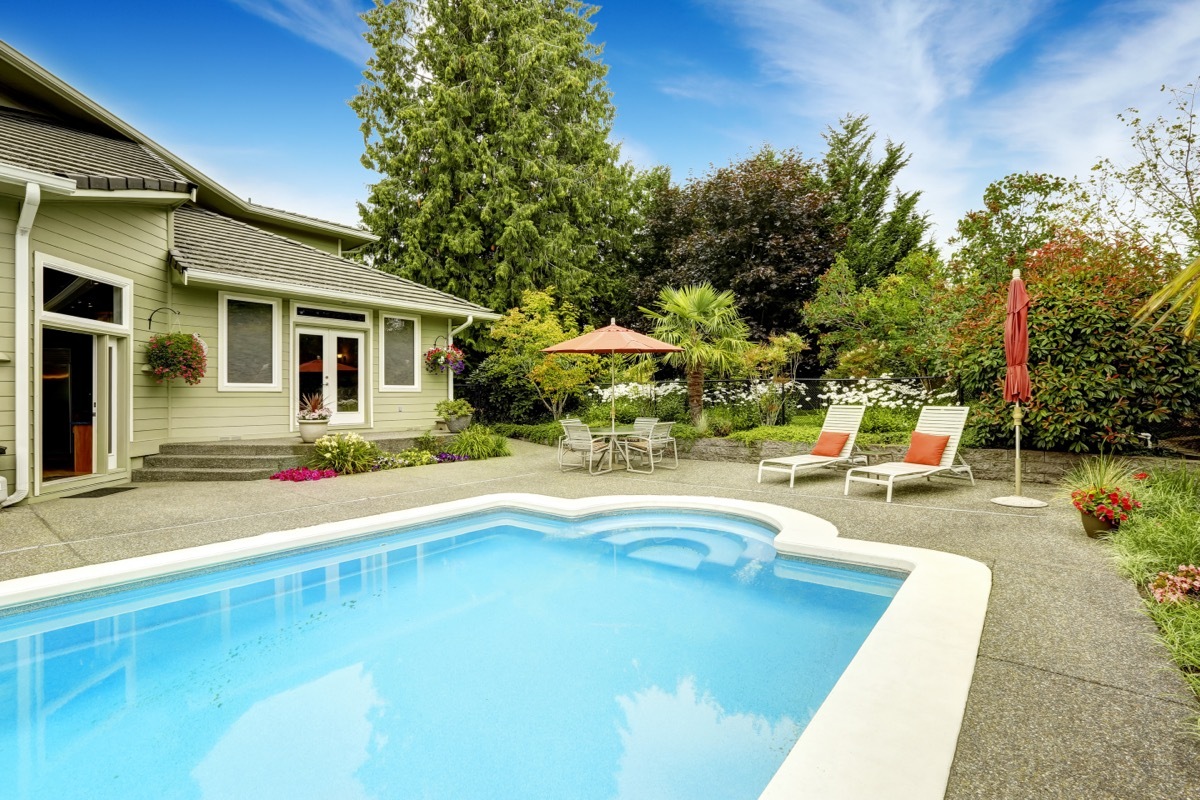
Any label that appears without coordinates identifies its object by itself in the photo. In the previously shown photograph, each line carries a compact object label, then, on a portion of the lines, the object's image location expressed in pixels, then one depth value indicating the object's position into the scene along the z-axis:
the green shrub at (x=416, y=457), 10.79
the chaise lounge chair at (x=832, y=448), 8.54
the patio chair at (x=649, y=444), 10.17
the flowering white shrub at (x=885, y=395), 10.62
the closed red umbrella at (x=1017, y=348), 6.85
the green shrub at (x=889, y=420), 10.22
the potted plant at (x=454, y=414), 13.03
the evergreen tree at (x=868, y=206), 19.33
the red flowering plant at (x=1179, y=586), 3.47
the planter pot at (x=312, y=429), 9.92
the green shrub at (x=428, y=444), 11.54
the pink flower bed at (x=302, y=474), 9.07
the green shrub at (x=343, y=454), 9.70
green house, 6.67
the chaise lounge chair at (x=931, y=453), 7.48
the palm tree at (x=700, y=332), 11.70
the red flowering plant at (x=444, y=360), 12.95
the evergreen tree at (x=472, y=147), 17.86
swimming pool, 2.76
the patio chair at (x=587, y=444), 9.64
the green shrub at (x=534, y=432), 14.32
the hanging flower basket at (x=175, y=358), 8.83
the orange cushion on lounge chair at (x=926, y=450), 7.83
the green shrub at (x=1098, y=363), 7.13
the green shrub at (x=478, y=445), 11.71
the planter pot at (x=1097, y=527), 5.32
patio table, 10.00
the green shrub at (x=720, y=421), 11.76
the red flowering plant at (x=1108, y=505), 5.25
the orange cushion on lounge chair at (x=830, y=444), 8.97
